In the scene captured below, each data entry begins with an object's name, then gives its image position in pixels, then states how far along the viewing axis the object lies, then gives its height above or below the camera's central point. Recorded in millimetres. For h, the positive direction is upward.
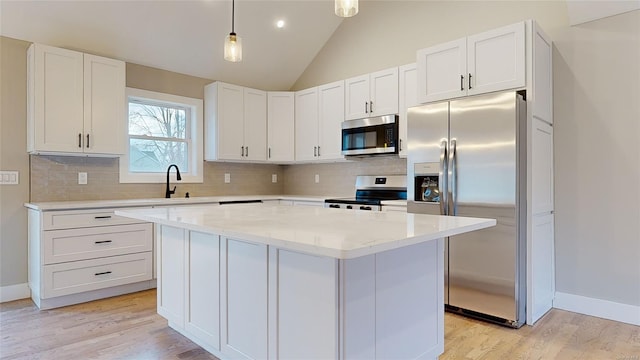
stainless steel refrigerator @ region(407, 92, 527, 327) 2779 -71
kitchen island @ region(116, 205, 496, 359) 1527 -484
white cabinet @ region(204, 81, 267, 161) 4562 +718
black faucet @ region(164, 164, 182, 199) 4246 +23
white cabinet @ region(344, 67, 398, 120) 3979 +940
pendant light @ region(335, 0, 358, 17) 1821 +832
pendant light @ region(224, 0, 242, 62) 2387 +829
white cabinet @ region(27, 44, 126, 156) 3291 +706
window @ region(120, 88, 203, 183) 4227 +515
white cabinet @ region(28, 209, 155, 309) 3143 -653
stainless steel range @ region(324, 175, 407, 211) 3926 -113
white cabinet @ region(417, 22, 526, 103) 2867 +937
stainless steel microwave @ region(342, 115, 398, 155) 3936 +488
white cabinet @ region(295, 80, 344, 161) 4504 +725
